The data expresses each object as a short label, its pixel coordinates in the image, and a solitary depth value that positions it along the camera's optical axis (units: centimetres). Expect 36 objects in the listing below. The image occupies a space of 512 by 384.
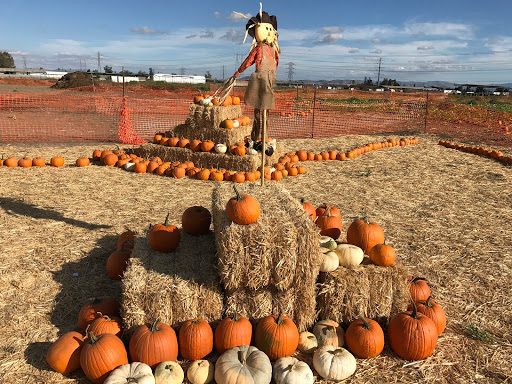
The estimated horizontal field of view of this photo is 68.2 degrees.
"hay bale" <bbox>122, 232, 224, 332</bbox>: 353
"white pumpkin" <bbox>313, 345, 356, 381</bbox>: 327
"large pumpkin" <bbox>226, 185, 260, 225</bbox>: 348
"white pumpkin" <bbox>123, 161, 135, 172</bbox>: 1030
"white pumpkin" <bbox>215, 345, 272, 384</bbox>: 309
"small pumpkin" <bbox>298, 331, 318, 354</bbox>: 362
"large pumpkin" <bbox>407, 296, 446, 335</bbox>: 379
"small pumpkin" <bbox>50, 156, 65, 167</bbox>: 1020
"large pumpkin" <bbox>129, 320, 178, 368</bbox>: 326
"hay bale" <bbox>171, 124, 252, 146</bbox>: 1057
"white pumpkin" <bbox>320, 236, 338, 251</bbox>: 405
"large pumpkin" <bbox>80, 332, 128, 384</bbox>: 312
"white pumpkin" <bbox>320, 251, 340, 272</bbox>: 380
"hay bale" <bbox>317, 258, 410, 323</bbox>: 377
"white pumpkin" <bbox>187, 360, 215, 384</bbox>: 320
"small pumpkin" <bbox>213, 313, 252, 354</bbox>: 345
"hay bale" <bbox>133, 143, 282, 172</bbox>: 1002
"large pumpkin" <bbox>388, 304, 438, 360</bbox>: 349
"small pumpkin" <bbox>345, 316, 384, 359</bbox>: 350
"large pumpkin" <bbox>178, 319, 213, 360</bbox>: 341
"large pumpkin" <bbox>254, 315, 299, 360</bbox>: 342
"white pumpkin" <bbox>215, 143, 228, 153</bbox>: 1027
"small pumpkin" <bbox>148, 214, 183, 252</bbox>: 405
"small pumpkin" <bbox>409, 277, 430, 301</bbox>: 414
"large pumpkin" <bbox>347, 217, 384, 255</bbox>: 425
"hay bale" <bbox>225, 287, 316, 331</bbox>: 368
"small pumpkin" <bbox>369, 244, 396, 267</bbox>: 392
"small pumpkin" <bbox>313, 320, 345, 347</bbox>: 363
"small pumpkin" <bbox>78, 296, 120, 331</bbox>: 373
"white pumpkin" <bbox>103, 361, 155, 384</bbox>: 300
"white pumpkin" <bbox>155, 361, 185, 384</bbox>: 311
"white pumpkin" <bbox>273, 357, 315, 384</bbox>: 314
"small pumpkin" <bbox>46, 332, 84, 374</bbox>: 323
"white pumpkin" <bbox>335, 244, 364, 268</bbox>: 393
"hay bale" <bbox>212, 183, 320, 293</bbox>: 345
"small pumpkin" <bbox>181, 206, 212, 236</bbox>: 441
